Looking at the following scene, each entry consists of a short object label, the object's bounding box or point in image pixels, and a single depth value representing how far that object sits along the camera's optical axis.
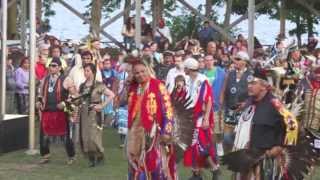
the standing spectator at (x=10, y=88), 17.72
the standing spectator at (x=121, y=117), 14.12
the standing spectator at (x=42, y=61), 16.69
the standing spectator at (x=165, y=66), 14.68
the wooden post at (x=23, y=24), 21.70
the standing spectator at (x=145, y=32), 19.64
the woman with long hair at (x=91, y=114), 11.73
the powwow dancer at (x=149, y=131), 7.88
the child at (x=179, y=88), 8.71
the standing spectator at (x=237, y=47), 17.00
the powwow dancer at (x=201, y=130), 10.00
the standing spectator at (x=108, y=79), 16.32
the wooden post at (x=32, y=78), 12.94
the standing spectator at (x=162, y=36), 19.05
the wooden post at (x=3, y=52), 12.94
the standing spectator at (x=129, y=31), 20.38
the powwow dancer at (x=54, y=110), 11.98
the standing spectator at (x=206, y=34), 21.06
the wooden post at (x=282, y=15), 32.16
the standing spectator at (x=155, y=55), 15.54
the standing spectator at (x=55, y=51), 15.43
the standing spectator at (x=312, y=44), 19.11
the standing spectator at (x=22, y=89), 17.60
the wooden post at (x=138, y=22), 17.08
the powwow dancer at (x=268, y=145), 7.23
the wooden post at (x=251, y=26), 17.06
